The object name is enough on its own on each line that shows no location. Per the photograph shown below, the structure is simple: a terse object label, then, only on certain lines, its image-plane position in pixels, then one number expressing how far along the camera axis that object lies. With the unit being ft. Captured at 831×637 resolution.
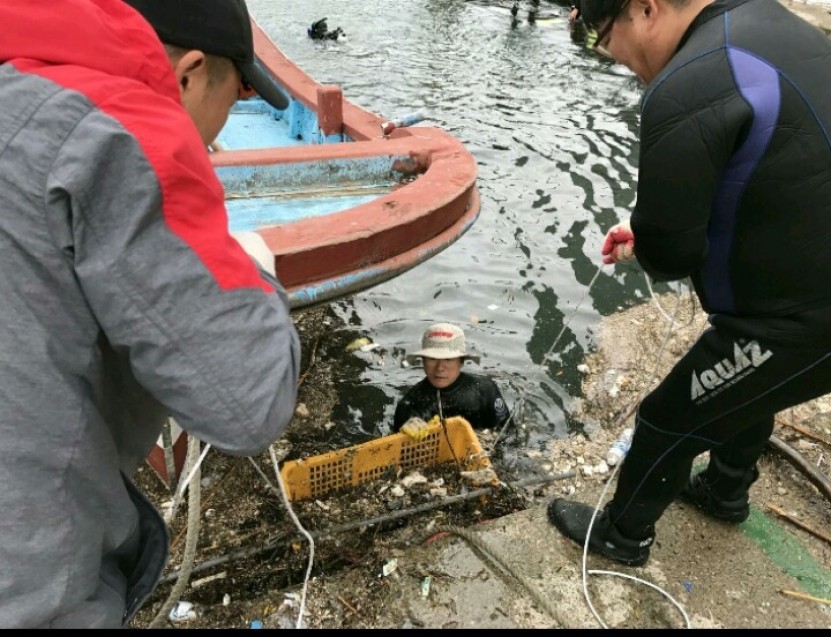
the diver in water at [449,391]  13.24
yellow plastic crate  10.65
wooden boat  9.10
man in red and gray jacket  2.74
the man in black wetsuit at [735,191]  5.81
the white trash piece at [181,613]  8.68
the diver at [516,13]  54.75
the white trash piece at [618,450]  12.20
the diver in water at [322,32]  45.06
